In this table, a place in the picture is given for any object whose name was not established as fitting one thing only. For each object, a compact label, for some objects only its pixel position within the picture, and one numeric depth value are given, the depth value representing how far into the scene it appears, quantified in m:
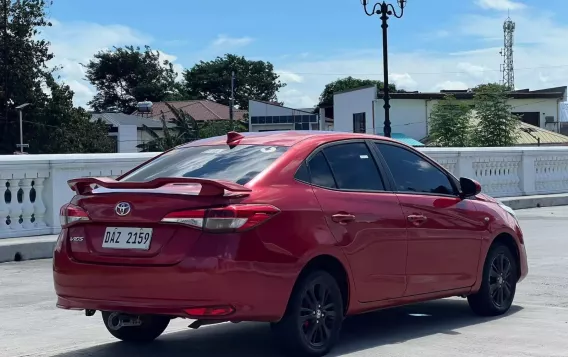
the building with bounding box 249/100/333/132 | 72.44
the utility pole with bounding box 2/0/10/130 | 61.25
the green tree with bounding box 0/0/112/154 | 61.72
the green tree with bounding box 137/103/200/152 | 42.19
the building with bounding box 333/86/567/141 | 59.69
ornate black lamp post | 33.00
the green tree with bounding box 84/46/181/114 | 109.38
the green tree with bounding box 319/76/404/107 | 114.25
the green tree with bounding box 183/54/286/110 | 111.44
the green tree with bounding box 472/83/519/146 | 46.69
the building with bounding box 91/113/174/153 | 76.69
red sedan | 5.62
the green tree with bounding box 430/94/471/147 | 49.66
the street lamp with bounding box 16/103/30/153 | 55.29
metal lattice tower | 95.00
